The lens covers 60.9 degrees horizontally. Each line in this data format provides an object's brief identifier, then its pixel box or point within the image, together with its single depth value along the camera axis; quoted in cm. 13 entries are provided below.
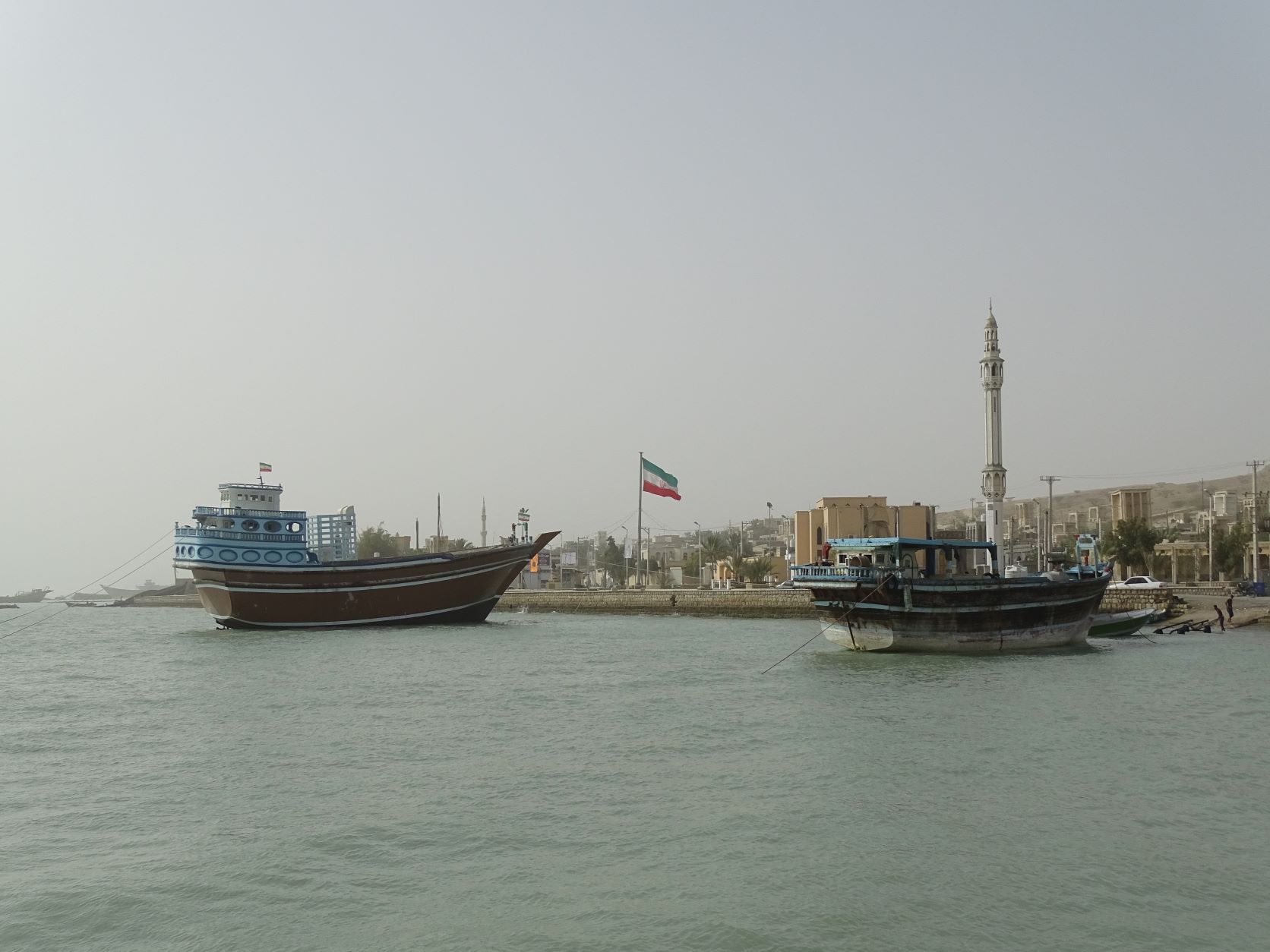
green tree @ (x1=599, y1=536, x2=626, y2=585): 11038
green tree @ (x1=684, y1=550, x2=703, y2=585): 8894
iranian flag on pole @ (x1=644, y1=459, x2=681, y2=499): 5881
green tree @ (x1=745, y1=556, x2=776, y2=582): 7888
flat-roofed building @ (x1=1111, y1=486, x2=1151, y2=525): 8475
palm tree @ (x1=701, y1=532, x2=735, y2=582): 8762
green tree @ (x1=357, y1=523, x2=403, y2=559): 10769
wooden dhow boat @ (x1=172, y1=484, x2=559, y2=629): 4347
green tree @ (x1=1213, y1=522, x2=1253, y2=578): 6378
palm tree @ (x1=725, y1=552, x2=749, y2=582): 7750
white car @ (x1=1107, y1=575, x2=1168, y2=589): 5066
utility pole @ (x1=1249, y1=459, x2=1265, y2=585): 5499
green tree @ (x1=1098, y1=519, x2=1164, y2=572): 6397
